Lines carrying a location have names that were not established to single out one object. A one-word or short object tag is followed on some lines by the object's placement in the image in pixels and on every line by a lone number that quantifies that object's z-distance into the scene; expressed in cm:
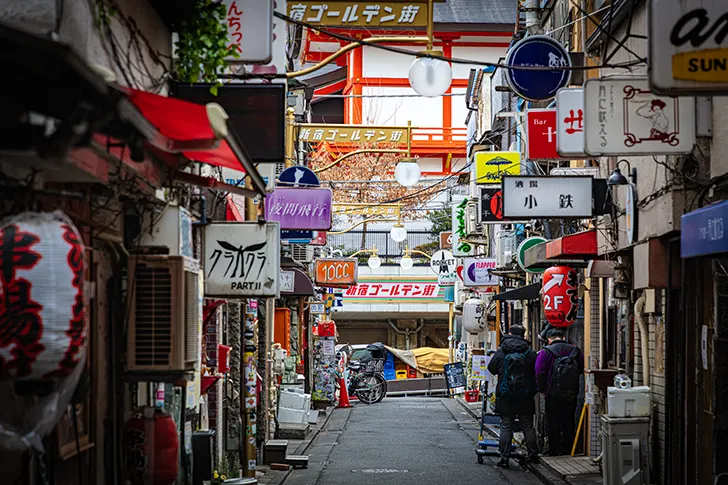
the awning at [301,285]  2556
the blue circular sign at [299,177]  2261
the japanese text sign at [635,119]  1213
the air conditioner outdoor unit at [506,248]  3206
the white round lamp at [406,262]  5113
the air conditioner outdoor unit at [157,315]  928
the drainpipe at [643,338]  1539
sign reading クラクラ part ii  1341
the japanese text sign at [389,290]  5500
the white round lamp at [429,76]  1603
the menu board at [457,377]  4309
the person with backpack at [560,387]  1909
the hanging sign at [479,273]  3588
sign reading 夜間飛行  1930
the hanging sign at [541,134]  1856
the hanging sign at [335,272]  3672
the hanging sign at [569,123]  1437
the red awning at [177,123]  712
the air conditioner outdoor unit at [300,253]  3244
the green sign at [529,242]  2476
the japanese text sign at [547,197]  1655
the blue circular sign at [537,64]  1622
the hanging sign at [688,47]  824
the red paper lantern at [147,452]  983
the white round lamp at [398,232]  4181
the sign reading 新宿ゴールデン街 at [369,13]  1285
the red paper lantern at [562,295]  1928
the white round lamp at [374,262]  4950
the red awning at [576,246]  1762
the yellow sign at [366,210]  3284
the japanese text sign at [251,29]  1140
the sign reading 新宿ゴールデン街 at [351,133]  2366
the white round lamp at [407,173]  2942
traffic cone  3878
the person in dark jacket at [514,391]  1883
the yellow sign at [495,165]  2820
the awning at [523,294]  2528
